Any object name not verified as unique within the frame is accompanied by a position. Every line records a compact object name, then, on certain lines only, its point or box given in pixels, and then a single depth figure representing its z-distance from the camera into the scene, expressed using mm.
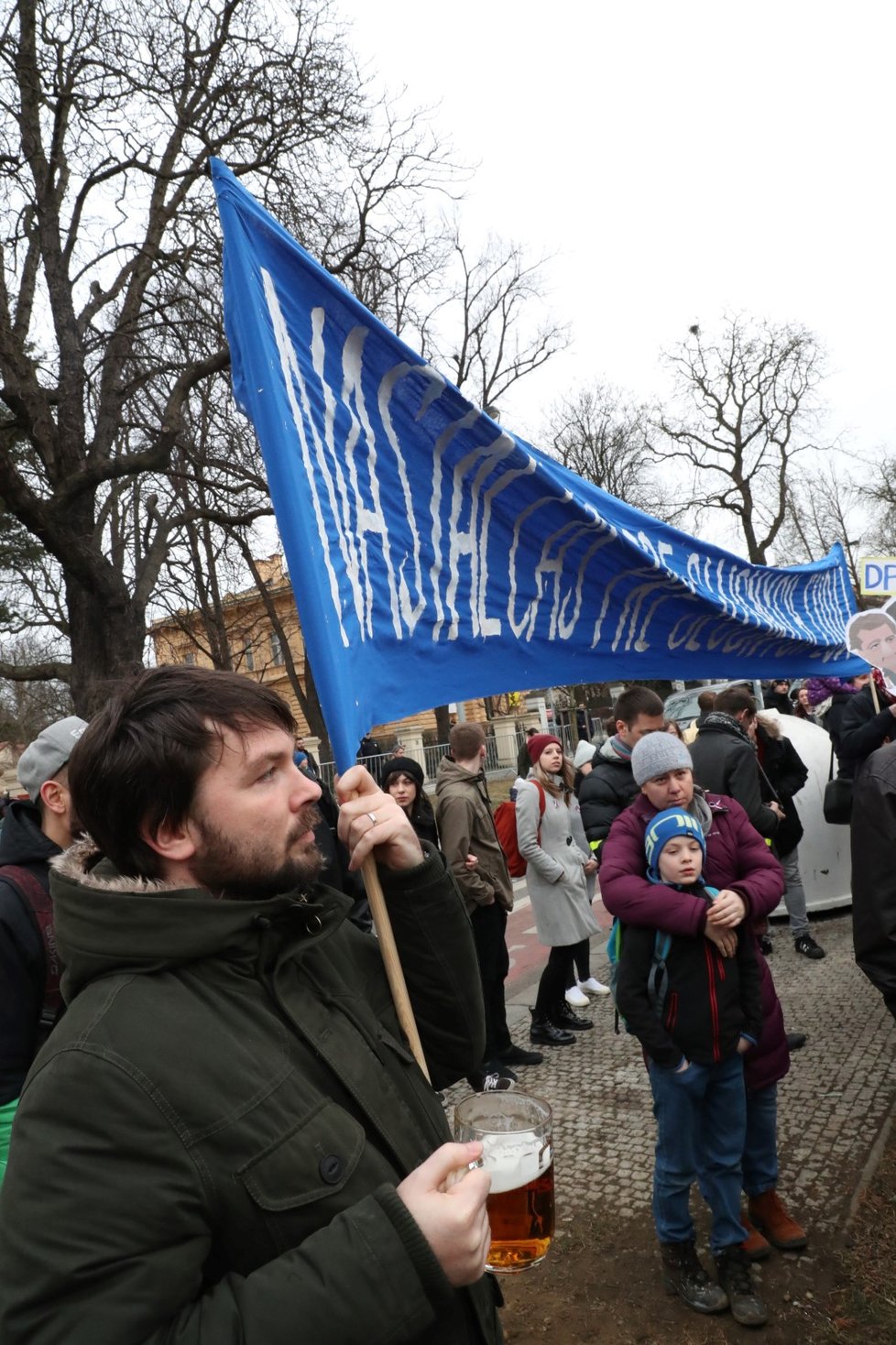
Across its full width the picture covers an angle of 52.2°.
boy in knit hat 2975
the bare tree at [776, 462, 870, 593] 41531
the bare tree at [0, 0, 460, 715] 11125
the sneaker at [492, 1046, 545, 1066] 5285
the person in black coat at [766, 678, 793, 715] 13781
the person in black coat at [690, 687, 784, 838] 5056
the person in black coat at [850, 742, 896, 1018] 3137
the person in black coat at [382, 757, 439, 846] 5387
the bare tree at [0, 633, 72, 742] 30047
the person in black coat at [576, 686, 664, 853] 4770
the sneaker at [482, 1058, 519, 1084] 5133
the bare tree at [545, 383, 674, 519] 35094
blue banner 2104
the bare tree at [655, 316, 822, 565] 32781
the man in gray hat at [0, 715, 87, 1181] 2414
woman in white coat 5727
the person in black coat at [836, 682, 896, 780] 5020
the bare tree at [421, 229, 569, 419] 24727
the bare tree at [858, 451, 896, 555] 37375
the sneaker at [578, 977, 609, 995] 6377
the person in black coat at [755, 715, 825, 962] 6324
